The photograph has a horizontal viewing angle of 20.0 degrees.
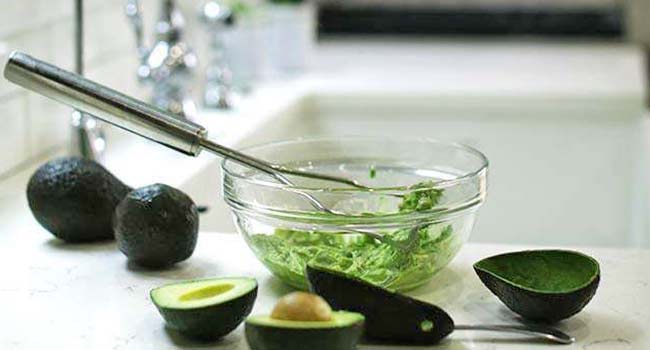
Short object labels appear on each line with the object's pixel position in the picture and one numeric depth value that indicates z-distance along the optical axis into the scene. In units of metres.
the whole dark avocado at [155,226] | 1.49
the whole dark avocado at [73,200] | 1.58
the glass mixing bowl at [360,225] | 1.43
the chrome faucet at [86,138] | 1.91
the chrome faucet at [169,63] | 2.12
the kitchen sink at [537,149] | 2.49
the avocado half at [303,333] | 1.26
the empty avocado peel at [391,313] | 1.33
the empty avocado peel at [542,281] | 1.35
